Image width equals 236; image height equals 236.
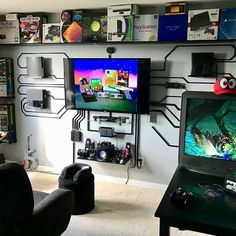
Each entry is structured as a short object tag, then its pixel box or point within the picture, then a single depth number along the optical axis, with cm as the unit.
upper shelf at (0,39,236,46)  276
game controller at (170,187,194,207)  128
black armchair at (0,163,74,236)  142
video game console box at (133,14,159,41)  287
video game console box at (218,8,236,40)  260
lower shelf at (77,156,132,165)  319
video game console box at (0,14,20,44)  345
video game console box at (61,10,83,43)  315
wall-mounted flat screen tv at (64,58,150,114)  303
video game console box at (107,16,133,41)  293
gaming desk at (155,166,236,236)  114
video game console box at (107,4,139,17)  289
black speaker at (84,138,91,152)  346
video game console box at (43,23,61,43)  328
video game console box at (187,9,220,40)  266
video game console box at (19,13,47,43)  336
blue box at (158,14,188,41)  276
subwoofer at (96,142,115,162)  324
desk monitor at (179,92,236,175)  161
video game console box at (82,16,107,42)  305
